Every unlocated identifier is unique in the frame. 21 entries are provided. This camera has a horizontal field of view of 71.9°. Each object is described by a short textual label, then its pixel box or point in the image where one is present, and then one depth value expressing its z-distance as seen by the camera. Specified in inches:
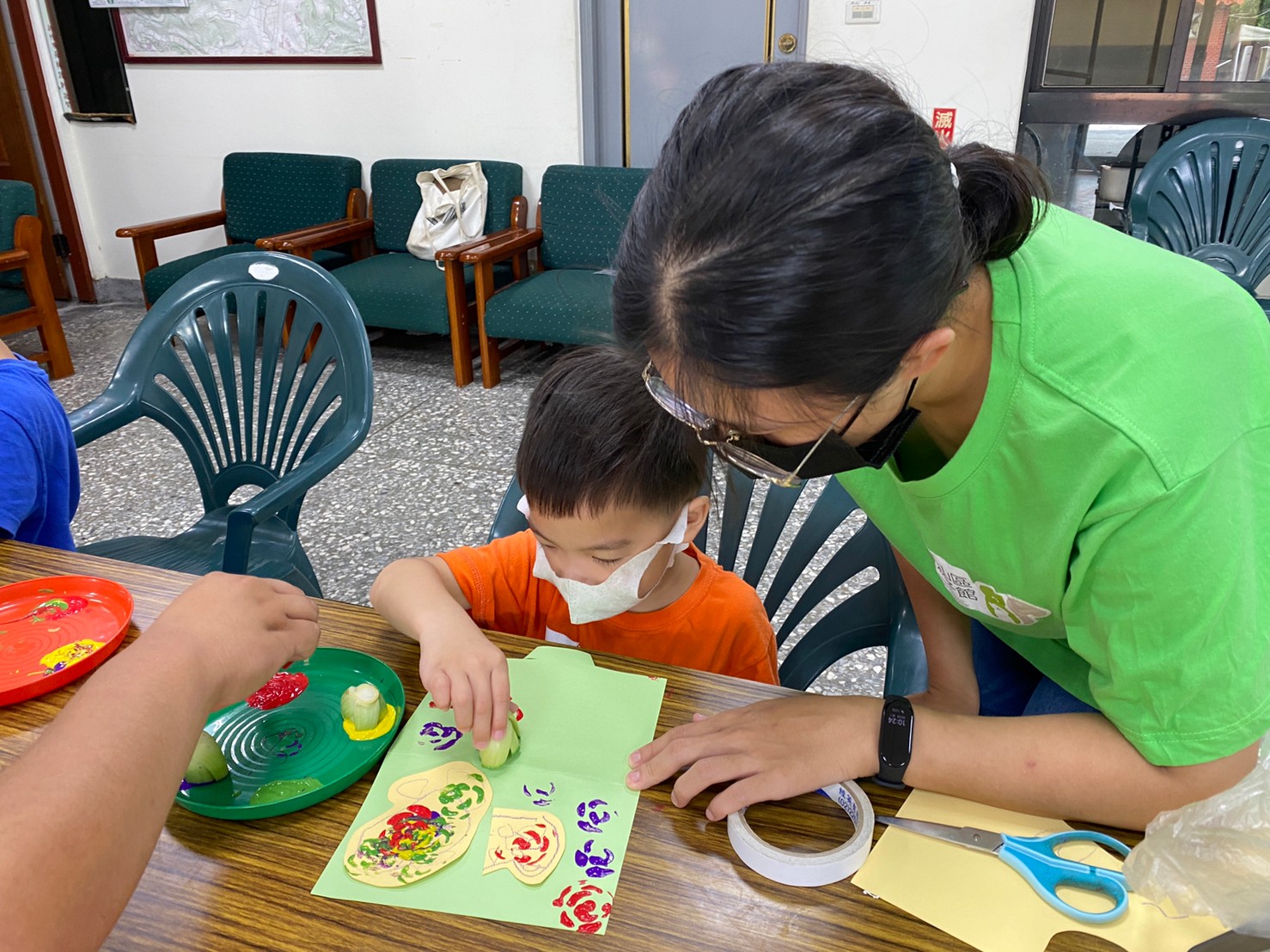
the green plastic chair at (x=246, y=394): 60.5
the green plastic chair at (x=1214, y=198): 110.3
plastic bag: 20.7
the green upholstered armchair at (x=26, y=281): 137.2
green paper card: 24.7
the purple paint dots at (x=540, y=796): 27.9
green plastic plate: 27.4
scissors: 24.3
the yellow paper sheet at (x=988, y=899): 23.4
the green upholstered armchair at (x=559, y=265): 133.6
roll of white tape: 24.6
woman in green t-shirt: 22.6
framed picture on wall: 156.9
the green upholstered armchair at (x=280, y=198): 161.8
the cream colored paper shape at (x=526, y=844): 25.4
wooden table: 23.3
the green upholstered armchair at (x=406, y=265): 140.8
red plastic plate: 32.7
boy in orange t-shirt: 37.0
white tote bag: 152.3
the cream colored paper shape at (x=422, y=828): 25.4
